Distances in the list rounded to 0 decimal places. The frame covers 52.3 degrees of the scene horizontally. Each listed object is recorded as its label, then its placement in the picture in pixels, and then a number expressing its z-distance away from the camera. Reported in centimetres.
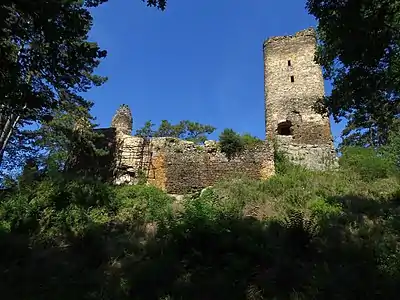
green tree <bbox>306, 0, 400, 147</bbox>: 829
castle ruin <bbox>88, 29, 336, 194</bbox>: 1648
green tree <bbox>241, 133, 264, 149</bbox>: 1689
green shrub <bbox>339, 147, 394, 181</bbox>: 1634
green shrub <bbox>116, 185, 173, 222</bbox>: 1244
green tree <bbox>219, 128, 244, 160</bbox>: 1684
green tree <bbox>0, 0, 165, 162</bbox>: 721
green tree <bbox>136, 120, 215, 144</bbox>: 3384
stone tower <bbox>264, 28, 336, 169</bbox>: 1850
